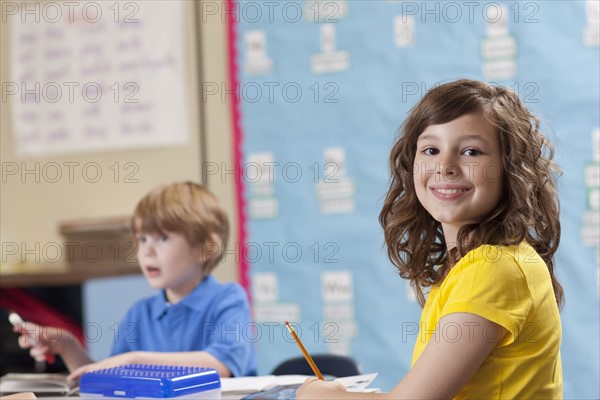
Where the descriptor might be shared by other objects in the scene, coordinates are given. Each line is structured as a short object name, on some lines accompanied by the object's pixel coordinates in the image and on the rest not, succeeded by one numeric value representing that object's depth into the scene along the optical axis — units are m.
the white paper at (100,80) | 4.13
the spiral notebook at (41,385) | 2.72
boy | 2.89
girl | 2.26
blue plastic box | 2.44
